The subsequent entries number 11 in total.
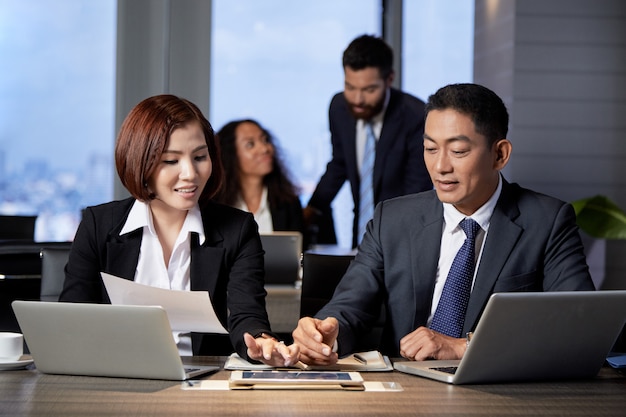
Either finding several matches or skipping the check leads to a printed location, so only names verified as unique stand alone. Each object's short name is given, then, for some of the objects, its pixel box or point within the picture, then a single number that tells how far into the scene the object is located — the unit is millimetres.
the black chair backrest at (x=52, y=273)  2459
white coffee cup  1845
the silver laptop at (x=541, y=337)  1634
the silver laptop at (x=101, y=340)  1608
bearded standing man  4512
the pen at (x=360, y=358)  1934
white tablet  1658
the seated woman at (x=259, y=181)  4637
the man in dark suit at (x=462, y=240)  2273
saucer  1803
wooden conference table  1482
